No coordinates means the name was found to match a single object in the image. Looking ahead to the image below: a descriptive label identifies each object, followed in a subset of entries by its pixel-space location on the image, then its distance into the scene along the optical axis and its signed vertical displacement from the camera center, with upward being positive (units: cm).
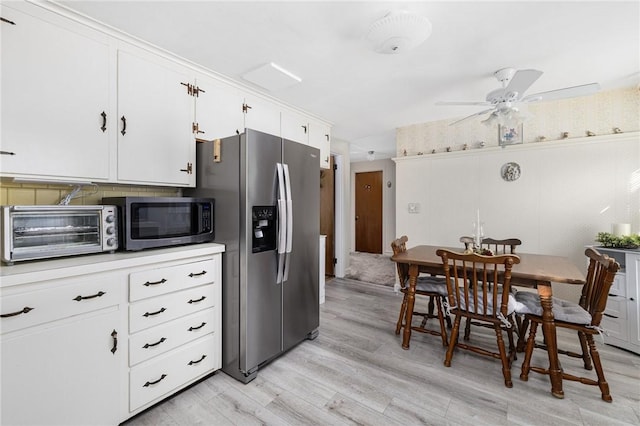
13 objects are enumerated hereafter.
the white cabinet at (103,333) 125 -65
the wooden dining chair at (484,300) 193 -67
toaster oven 139 -10
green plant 247 -26
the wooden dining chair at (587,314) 179 -71
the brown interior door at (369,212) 717 +3
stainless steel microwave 177 -5
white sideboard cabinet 239 -84
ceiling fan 203 +97
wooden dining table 186 -47
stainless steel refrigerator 198 -19
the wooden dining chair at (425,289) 247 -70
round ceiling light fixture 168 +116
